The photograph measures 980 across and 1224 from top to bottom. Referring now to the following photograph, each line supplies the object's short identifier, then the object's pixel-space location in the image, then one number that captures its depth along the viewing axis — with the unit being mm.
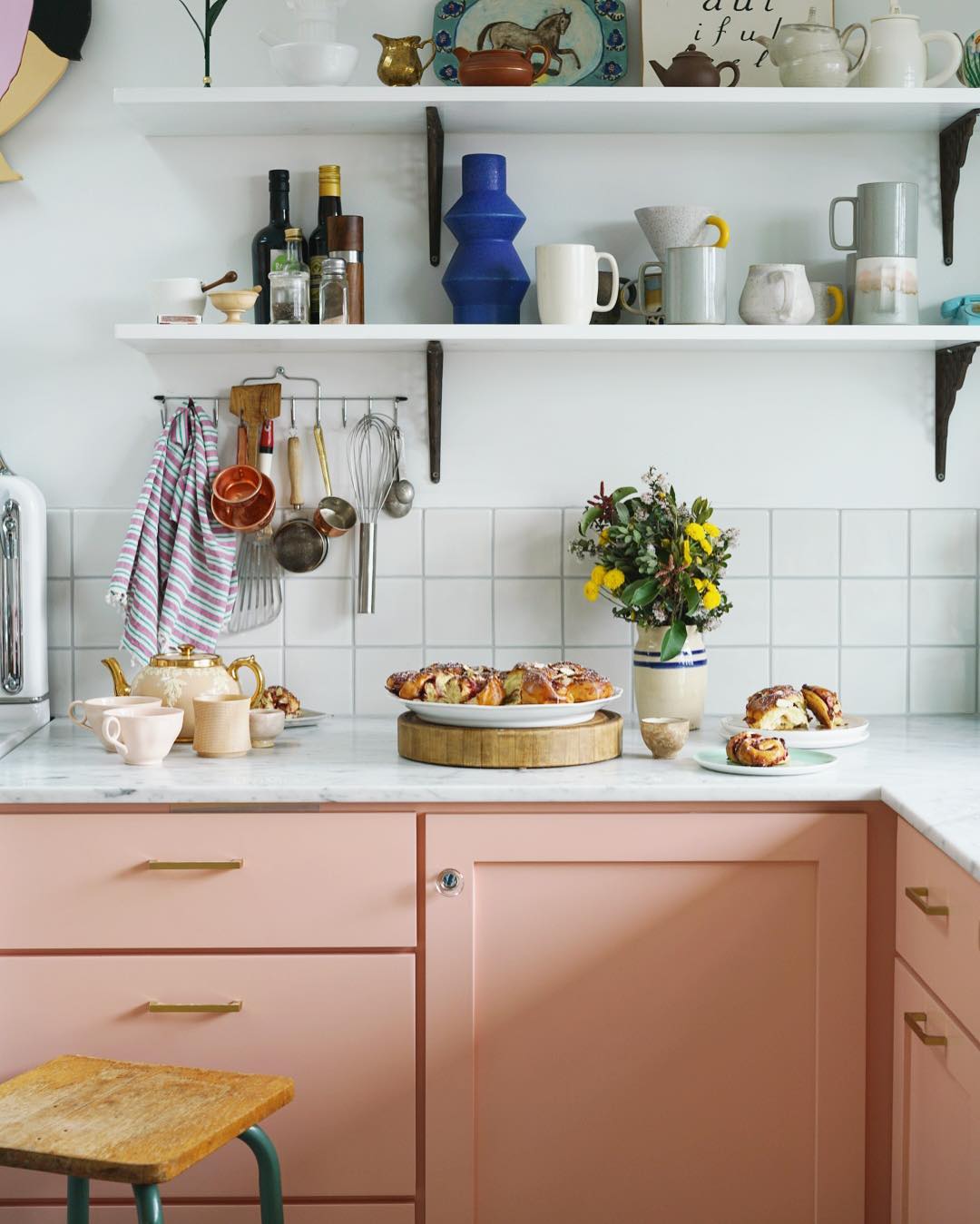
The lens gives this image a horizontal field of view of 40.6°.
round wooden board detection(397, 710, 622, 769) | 2004
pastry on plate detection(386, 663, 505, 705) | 2070
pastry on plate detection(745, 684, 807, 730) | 2162
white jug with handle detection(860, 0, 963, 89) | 2266
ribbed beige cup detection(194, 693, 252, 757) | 2105
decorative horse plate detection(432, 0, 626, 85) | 2402
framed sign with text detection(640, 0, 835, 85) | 2400
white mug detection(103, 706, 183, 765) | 2014
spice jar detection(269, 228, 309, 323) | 2285
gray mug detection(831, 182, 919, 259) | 2318
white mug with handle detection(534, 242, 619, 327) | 2246
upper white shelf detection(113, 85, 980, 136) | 2227
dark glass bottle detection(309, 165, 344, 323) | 2379
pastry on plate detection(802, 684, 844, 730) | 2193
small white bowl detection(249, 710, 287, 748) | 2184
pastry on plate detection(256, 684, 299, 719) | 2277
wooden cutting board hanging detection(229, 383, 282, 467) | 2463
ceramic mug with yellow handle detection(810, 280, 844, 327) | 2395
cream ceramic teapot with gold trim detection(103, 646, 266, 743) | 2209
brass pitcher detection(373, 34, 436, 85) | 2266
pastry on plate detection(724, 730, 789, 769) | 1958
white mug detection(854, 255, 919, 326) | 2314
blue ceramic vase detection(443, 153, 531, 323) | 2344
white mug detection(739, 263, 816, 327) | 2301
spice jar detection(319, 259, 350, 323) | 2277
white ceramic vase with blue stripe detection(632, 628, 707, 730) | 2279
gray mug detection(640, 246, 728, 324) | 2256
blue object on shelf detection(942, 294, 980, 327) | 2385
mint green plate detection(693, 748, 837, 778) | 1947
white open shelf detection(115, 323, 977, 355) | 2221
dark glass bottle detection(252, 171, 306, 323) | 2387
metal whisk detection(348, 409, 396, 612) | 2498
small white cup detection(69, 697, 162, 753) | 2070
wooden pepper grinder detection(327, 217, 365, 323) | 2332
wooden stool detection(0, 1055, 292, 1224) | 1403
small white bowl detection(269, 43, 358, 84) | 2219
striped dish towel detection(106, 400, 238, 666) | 2402
